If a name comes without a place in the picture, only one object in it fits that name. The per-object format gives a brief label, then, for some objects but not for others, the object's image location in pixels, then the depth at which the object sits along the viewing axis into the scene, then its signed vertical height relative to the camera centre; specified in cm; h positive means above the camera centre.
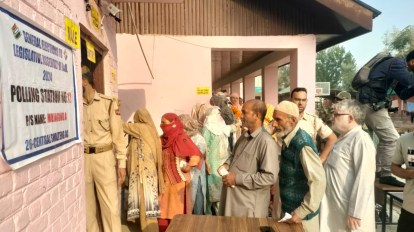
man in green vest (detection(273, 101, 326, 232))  215 -53
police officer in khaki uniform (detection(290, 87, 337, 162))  373 -31
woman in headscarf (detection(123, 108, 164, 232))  376 -88
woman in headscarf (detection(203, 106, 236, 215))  450 -75
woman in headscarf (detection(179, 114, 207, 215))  423 -103
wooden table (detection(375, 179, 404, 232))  360 -116
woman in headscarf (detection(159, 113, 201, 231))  381 -81
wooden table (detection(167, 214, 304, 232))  193 -81
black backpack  397 +39
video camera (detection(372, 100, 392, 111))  392 -8
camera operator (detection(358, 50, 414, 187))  373 -5
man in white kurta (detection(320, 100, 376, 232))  244 -65
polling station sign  134 +6
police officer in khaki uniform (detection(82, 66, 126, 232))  324 -57
